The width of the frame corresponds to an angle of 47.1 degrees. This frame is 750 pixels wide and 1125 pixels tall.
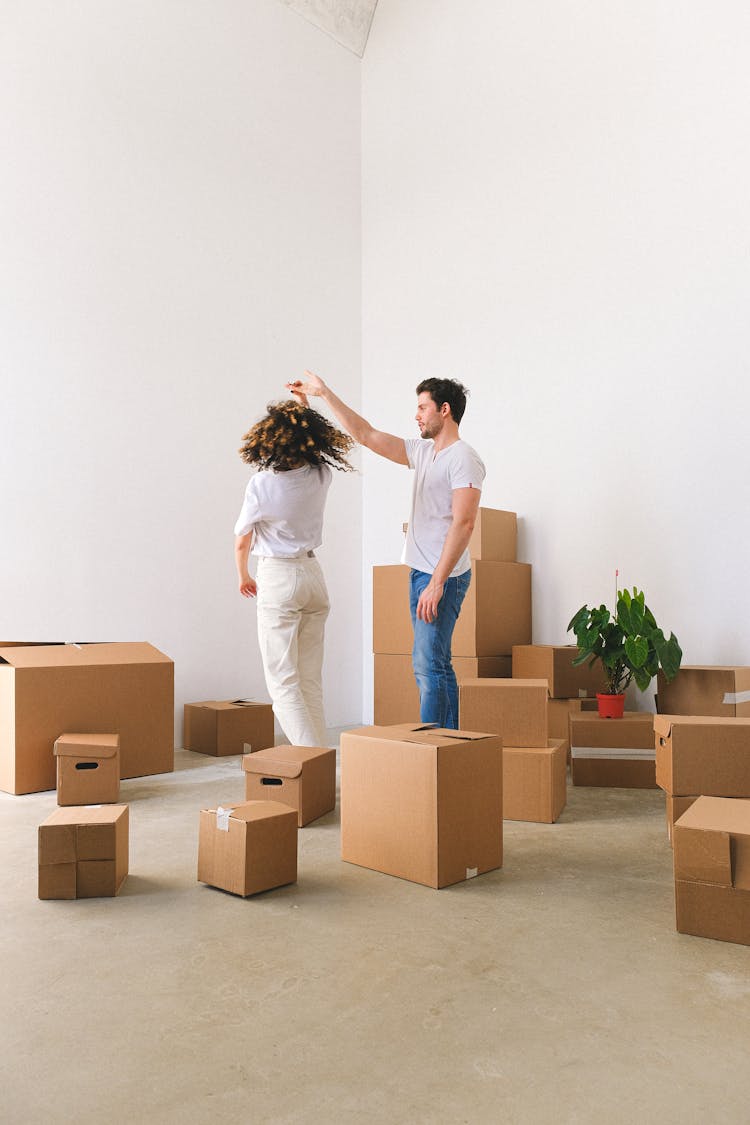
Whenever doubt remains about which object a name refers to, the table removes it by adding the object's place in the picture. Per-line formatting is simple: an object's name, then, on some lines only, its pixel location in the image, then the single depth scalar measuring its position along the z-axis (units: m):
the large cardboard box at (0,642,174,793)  2.95
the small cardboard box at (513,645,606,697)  3.62
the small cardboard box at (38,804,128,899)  1.83
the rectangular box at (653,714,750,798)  2.12
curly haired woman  2.89
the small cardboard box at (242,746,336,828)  2.40
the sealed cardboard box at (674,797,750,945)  1.58
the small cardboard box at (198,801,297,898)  1.83
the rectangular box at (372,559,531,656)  3.79
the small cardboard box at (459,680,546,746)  2.51
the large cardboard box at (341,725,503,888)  1.88
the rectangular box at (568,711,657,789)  3.07
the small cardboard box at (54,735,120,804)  2.73
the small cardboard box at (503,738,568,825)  2.48
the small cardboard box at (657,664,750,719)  3.11
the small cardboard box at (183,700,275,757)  3.71
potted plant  3.16
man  2.68
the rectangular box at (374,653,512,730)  4.08
